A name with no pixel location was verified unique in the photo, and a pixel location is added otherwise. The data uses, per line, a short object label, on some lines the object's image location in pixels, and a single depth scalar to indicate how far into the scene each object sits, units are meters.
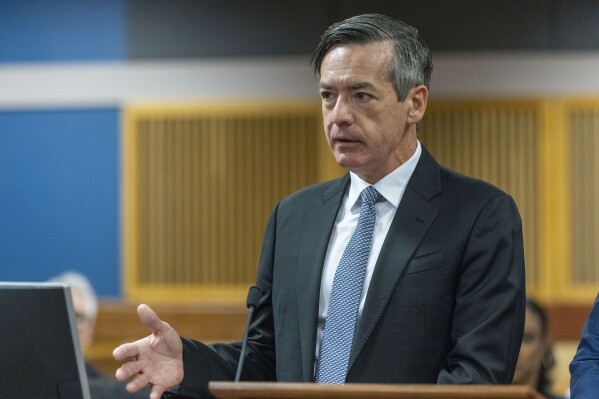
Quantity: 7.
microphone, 4.23
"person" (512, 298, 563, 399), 8.02
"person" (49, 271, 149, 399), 7.33
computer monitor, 3.84
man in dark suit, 4.28
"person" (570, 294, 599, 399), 4.41
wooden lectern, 3.16
